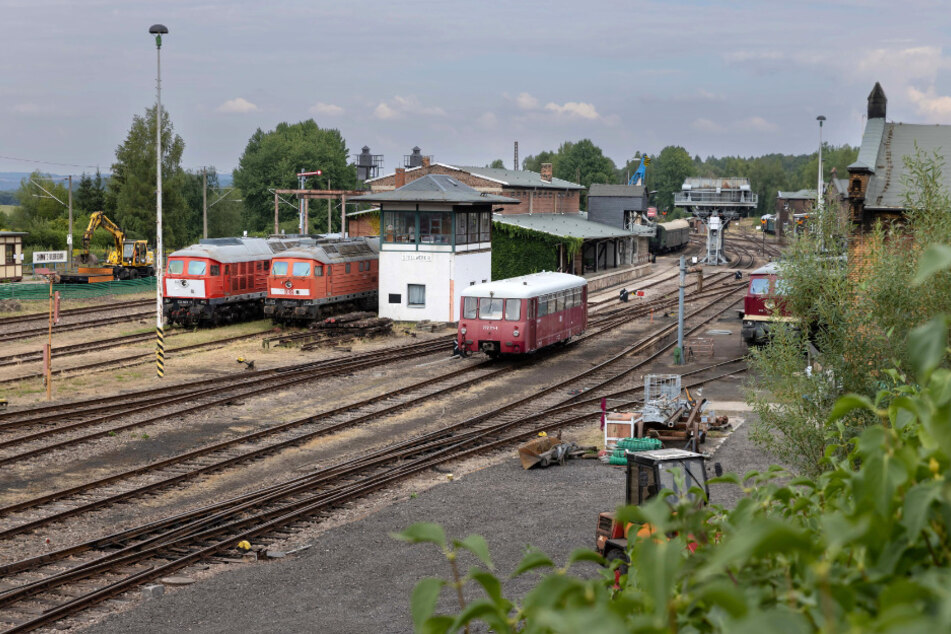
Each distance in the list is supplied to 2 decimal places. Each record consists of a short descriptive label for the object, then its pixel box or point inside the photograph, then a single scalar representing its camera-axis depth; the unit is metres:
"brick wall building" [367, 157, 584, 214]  76.38
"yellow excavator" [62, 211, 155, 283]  61.38
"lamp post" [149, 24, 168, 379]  30.62
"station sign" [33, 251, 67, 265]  62.28
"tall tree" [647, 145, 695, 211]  191.12
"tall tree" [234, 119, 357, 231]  121.81
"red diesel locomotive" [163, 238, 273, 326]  42.94
